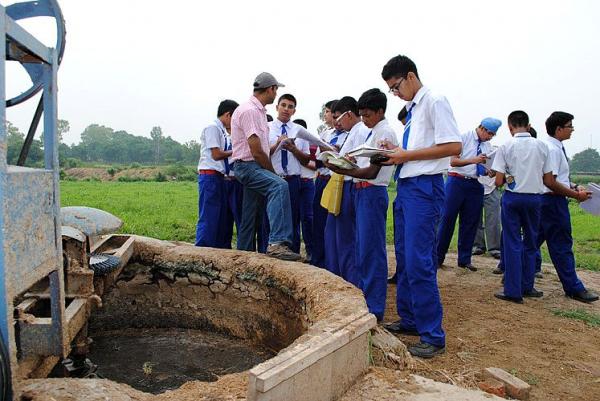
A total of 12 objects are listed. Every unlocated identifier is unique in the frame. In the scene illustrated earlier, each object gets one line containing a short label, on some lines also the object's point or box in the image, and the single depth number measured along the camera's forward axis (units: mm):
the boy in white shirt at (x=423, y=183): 3312
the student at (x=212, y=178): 5582
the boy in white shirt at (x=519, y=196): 4887
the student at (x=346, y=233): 4395
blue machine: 1887
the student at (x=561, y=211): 5148
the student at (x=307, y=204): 6172
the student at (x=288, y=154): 5727
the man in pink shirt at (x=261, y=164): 4156
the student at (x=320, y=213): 5629
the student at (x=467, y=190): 6059
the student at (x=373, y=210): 3881
